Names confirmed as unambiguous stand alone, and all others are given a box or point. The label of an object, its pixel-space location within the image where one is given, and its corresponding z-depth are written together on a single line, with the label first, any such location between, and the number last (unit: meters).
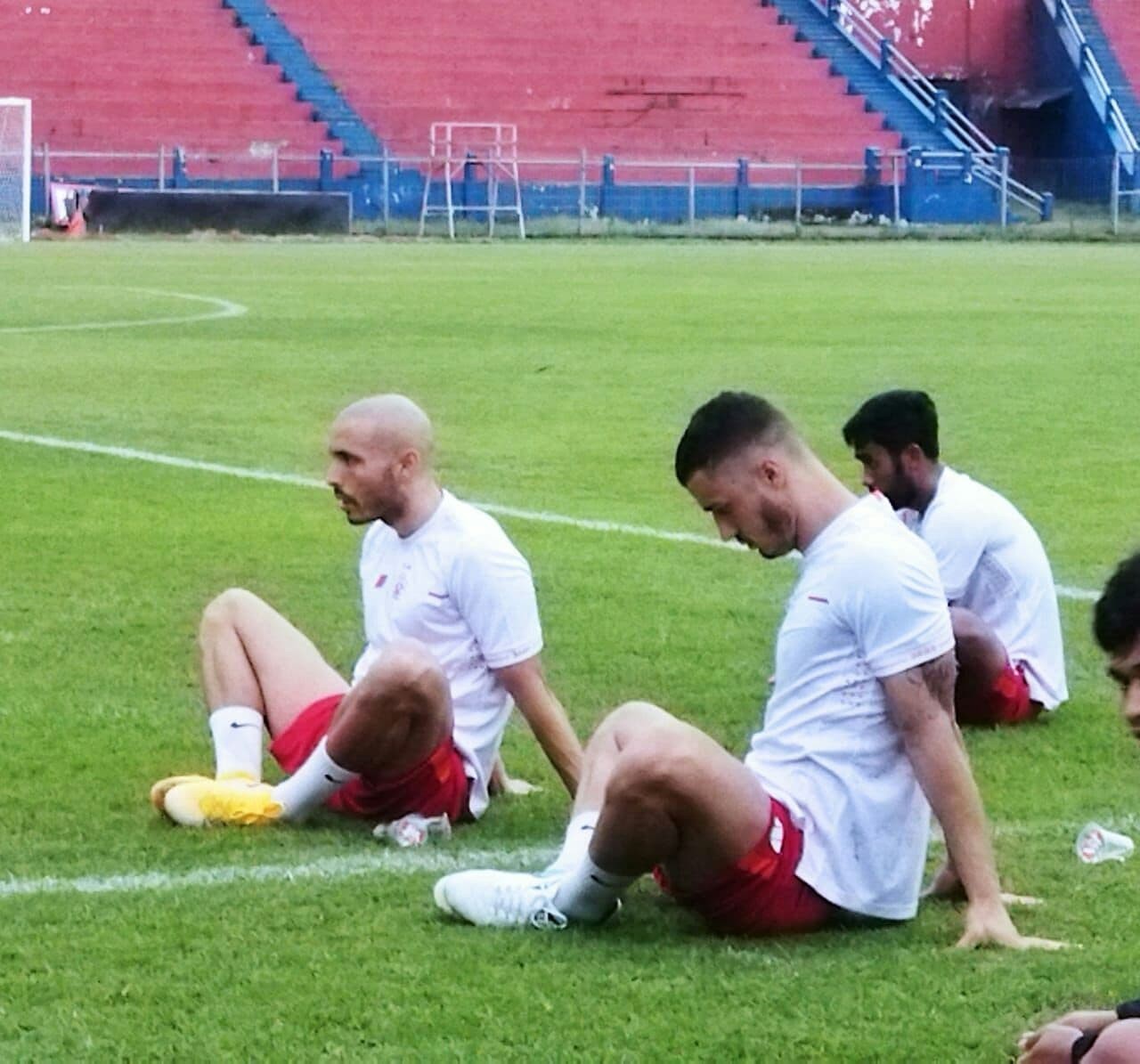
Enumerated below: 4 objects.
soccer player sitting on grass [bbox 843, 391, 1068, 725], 6.92
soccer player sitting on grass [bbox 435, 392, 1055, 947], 4.90
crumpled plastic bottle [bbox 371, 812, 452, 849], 5.94
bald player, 5.99
